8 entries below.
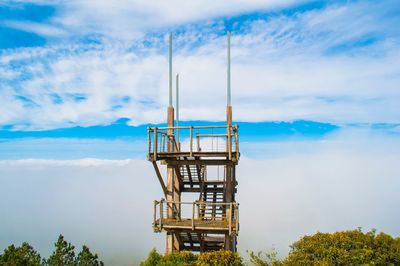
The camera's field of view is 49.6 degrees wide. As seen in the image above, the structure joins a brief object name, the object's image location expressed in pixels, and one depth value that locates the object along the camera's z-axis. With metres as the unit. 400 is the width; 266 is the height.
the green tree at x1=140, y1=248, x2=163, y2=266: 18.52
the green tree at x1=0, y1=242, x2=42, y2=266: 18.75
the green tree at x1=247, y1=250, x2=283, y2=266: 20.02
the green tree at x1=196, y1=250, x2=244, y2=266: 17.91
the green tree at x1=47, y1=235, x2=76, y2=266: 19.75
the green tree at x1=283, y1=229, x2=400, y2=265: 21.30
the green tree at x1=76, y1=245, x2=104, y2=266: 19.90
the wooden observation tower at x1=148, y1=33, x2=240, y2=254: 20.81
